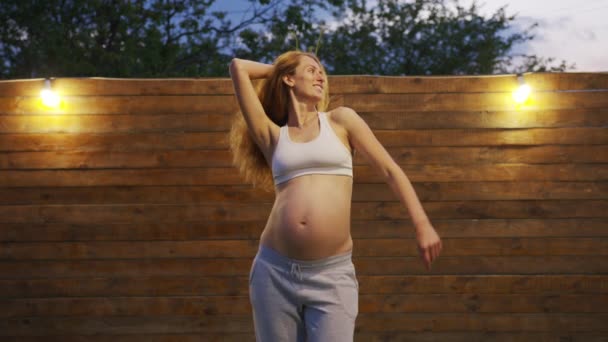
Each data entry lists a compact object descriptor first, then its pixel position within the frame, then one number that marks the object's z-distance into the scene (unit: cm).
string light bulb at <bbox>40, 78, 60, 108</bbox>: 480
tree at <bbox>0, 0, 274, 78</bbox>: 1071
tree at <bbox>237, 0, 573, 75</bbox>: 1396
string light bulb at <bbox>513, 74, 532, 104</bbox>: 472
